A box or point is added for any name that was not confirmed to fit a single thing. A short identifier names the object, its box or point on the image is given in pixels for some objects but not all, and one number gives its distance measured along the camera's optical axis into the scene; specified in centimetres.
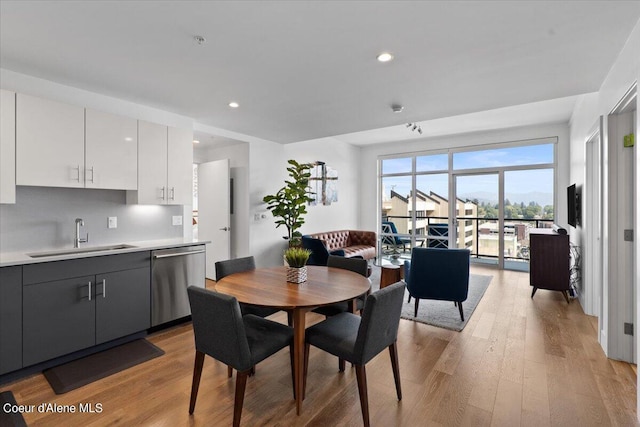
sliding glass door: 647
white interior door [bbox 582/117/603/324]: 326
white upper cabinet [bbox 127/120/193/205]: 325
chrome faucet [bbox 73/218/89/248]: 295
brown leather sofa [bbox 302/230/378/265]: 505
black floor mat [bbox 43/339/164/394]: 231
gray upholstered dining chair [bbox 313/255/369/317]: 263
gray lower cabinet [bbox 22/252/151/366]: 236
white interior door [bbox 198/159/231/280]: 489
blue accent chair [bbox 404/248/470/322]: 341
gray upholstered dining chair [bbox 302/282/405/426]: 178
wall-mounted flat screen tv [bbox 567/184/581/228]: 408
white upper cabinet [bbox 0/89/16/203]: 237
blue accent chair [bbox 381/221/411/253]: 756
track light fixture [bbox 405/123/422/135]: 553
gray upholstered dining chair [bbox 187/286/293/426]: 171
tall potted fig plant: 495
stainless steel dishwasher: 312
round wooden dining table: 193
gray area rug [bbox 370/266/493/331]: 339
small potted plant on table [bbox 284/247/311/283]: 241
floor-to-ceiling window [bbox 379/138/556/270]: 609
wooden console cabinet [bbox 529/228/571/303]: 412
